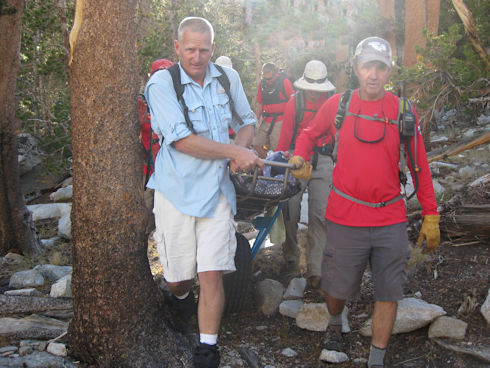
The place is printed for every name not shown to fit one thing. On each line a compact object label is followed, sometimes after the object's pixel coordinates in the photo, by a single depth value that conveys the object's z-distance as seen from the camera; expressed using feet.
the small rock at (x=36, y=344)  12.66
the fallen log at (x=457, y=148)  26.24
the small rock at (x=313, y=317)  14.43
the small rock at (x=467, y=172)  27.81
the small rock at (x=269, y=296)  15.64
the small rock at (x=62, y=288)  16.20
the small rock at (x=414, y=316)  13.52
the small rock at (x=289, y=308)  15.29
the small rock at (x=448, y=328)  13.01
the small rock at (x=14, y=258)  21.79
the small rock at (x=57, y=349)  12.40
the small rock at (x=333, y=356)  12.77
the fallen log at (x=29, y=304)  14.73
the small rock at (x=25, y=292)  17.08
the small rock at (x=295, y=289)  16.46
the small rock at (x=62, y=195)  37.83
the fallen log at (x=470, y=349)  12.10
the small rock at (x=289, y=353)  13.52
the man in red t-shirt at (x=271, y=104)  27.84
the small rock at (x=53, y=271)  19.22
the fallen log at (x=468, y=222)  17.81
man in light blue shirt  11.00
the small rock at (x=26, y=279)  18.40
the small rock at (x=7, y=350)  12.42
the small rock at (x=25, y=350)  12.44
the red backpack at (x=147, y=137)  12.83
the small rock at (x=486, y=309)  13.37
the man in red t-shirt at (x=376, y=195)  11.58
